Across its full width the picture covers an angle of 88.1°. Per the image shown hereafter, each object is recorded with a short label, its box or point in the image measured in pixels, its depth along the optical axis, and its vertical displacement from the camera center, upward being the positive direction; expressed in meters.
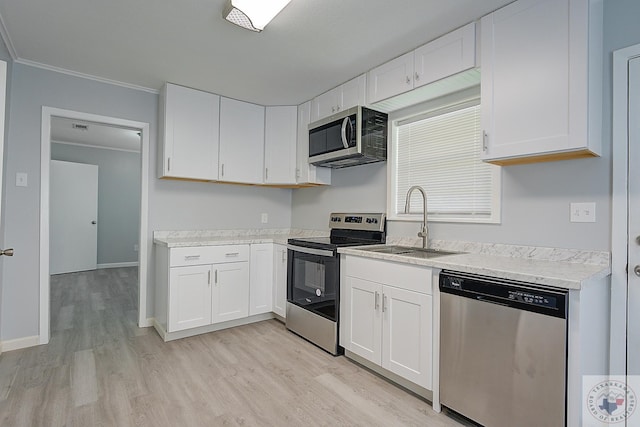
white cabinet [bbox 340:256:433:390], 1.97 -0.68
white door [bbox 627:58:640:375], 1.64 -0.04
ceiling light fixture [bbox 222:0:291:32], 1.81 +1.15
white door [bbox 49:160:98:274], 5.77 -0.12
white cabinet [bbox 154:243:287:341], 2.89 -0.70
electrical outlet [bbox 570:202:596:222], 1.78 +0.03
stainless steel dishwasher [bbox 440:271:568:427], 1.43 -0.65
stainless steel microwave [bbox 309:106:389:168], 2.78 +0.67
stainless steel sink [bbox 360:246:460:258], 2.38 -0.28
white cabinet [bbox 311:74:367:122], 2.83 +1.07
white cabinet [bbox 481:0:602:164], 1.61 +0.72
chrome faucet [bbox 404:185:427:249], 2.44 -0.03
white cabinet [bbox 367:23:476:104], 2.07 +1.05
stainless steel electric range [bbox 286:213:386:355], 2.65 -0.54
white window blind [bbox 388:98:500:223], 2.33 +0.37
